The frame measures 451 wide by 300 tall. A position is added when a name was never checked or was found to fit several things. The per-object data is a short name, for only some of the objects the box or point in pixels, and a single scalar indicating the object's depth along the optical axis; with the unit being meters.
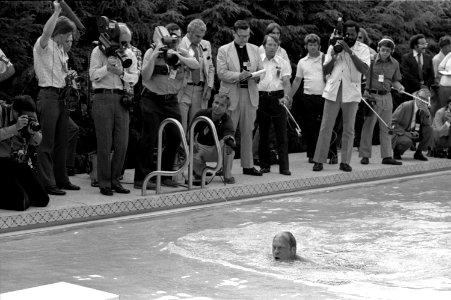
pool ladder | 11.29
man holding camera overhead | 10.98
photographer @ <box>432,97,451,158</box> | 16.55
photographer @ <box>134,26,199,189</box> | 11.73
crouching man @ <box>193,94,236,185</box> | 12.34
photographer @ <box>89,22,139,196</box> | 11.09
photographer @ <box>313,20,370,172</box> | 13.82
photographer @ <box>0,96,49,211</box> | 10.04
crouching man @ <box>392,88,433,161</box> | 16.20
